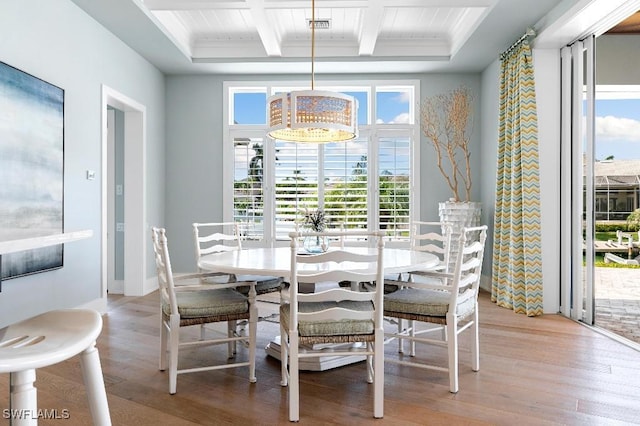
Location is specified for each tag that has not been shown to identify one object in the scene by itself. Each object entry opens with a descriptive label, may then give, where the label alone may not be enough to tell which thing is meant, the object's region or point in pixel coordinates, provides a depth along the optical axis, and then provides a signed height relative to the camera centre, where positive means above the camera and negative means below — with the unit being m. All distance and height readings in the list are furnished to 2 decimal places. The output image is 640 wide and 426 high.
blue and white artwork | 2.87 +0.34
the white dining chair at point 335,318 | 2.06 -0.51
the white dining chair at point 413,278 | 2.85 -0.45
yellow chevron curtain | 4.10 +0.12
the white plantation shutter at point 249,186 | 5.78 +0.32
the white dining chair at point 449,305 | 2.39 -0.52
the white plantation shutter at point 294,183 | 5.70 +0.36
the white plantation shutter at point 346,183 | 5.68 +0.36
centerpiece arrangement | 3.08 -0.22
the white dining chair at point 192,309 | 2.39 -0.53
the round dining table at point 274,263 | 2.31 -0.29
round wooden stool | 0.93 -0.30
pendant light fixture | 2.88 +0.65
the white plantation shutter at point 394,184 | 5.70 +0.34
